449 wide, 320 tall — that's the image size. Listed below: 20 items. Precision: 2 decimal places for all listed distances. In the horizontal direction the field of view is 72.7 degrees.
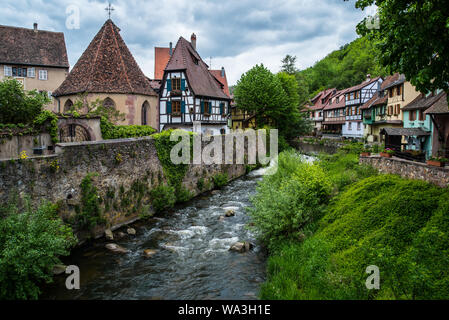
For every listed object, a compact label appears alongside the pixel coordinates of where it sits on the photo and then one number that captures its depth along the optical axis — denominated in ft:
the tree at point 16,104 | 50.98
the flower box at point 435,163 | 34.58
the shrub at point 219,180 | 73.92
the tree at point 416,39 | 22.88
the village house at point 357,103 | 149.07
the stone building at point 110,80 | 81.15
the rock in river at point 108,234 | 41.04
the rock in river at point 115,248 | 37.24
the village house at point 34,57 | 107.24
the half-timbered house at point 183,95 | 102.27
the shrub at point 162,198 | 52.54
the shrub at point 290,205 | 35.53
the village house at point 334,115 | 176.39
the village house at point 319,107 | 215.72
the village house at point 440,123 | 60.02
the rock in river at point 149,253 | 36.41
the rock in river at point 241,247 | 37.15
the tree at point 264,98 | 134.51
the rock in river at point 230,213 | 51.34
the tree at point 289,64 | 241.96
